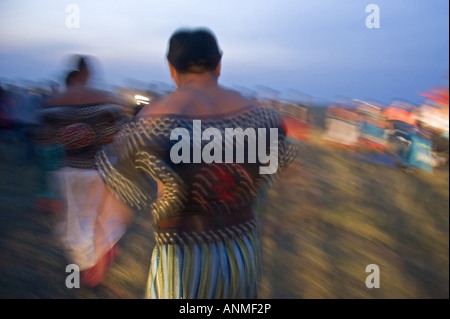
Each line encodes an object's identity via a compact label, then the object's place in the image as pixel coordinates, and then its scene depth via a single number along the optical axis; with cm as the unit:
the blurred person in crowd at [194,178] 192
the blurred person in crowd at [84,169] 317
